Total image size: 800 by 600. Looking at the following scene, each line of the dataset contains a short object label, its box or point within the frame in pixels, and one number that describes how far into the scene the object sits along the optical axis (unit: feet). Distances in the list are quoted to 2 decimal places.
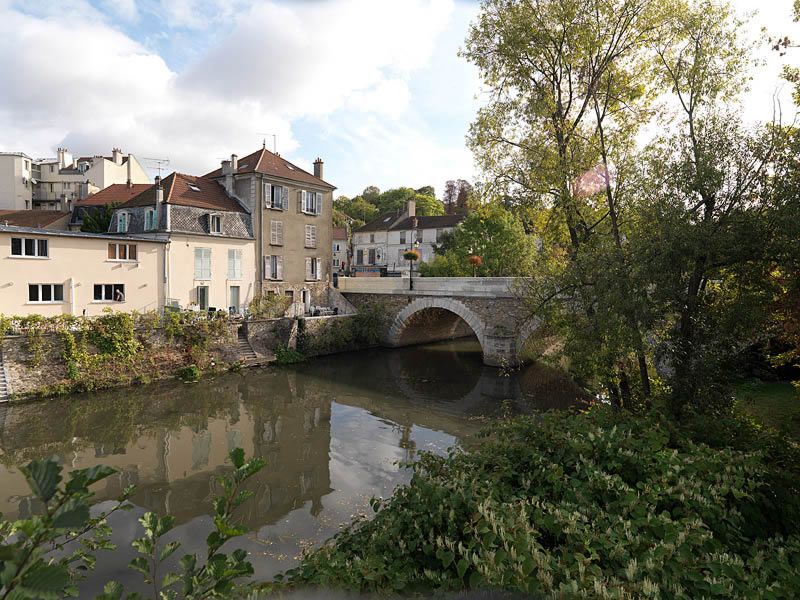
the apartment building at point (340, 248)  165.27
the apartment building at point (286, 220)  81.56
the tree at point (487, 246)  105.40
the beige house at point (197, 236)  70.69
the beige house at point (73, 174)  132.05
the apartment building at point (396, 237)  152.46
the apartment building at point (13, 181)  147.84
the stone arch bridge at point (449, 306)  73.61
